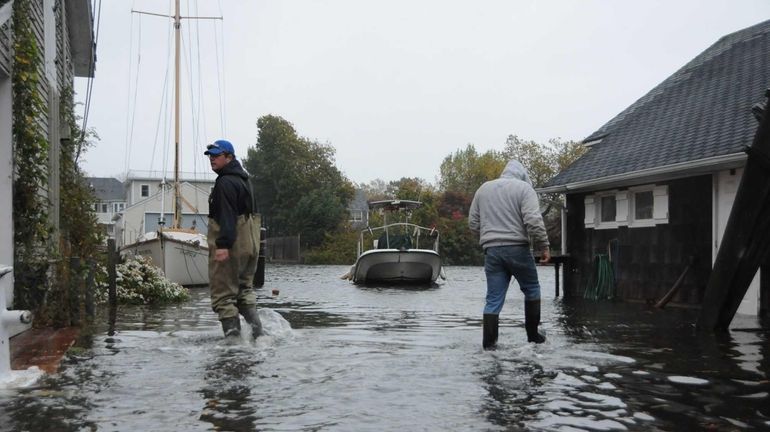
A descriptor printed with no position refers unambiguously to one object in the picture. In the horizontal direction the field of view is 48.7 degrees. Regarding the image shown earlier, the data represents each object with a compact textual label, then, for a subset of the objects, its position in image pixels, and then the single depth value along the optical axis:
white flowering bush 15.12
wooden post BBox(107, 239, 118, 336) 12.94
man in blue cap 7.85
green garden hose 17.20
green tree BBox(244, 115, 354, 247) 78.81
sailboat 24.48
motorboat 27.42
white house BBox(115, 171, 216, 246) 67.94
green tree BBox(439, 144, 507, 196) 80.94
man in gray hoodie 7.91
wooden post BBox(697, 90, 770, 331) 8.51
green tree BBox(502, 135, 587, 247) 73.06
